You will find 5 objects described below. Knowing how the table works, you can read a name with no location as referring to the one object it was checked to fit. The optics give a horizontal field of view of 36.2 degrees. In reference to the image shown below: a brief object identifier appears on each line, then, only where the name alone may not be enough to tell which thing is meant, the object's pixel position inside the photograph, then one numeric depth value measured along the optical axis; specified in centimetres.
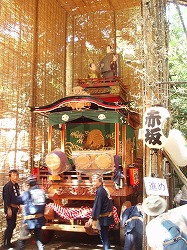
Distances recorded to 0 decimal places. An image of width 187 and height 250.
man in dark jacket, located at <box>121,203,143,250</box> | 520
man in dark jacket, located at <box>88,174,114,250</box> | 571
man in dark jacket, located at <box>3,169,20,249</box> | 651
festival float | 722
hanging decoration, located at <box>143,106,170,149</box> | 466
